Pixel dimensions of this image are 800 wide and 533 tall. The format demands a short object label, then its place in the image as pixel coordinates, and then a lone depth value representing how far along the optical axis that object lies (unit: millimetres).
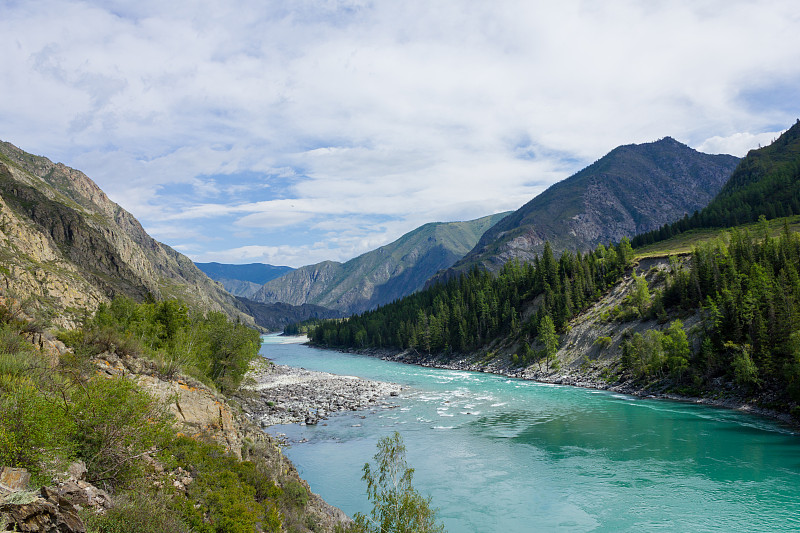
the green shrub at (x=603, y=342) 76438
